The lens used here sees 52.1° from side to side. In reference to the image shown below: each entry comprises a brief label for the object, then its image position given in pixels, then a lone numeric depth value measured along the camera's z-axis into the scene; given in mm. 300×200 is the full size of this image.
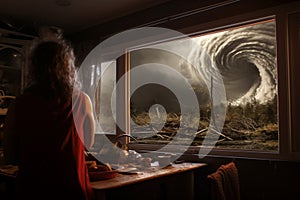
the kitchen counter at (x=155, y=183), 1745
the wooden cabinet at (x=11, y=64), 3498
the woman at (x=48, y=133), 1417
